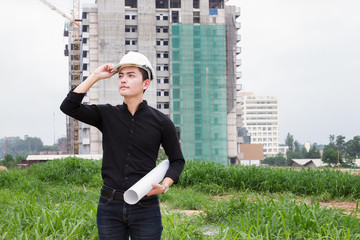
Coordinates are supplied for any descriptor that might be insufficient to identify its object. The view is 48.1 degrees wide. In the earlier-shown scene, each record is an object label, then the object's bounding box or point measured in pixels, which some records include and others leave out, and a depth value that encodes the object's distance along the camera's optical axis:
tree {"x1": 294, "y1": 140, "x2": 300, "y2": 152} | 106.07
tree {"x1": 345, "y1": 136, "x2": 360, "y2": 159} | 61.03
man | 2.56
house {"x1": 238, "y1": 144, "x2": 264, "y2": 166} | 77.75
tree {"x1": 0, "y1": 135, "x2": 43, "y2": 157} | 162.62
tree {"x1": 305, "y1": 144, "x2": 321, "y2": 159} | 73.12
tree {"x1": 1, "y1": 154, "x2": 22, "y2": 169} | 41.58
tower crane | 74.28
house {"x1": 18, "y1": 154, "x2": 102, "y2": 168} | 48.84
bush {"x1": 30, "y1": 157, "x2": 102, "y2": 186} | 11.18
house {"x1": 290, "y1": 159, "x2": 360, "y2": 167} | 58.57
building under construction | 58.72
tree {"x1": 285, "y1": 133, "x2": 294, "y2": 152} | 110.69
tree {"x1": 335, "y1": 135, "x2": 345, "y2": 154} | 71.22
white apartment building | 153.62
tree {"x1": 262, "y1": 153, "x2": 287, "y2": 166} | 86.69
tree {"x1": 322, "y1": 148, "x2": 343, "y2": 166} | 51.03
